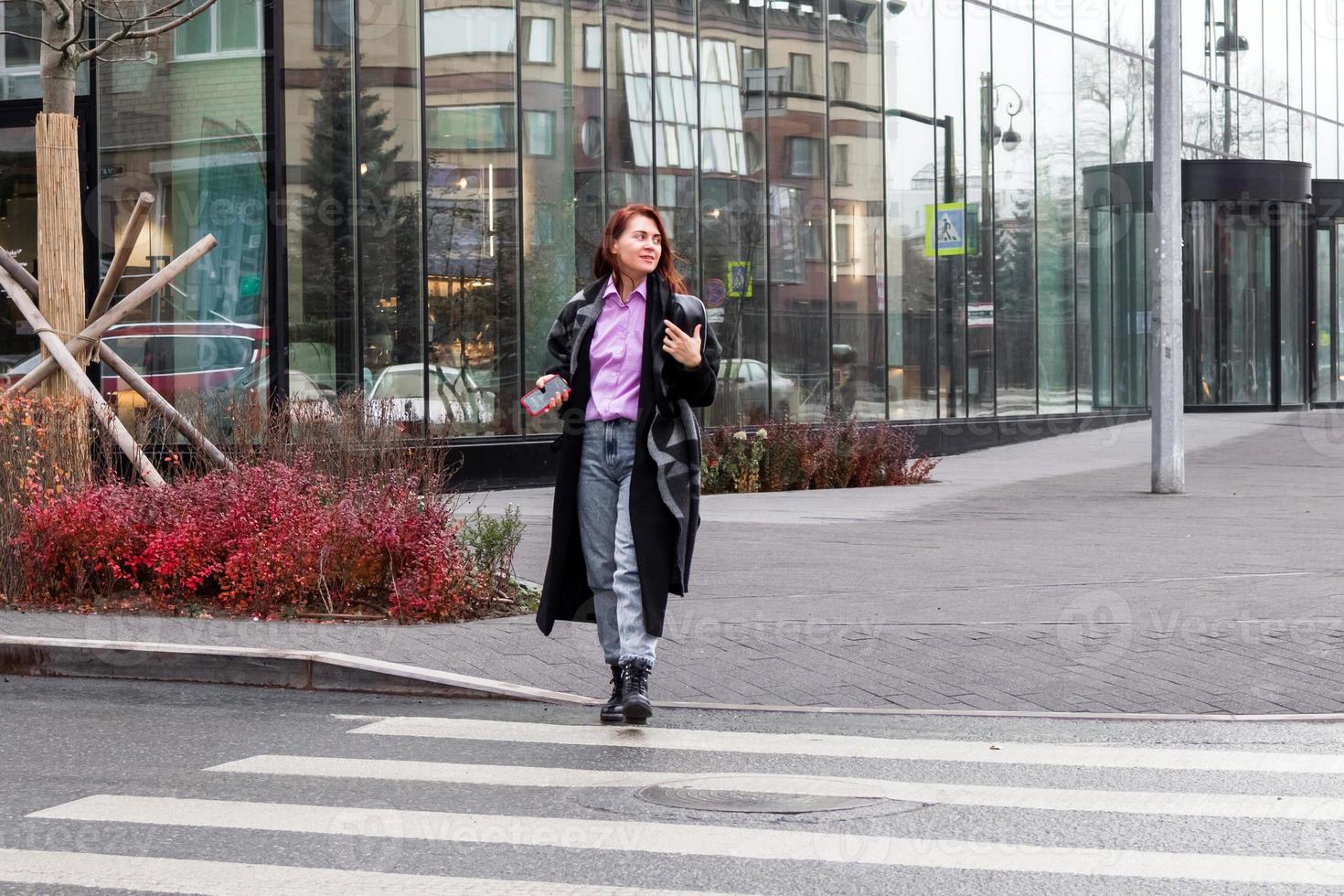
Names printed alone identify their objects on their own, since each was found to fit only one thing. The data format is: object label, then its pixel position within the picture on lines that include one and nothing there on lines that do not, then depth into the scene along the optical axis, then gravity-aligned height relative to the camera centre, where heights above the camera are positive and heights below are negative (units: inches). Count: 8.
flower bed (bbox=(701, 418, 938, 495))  761.0 -32.3
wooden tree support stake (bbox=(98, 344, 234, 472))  458.3 -4.0
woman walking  271.3 -9.0
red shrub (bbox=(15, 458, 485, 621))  377.7 -33.9
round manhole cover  216.8 -51.3
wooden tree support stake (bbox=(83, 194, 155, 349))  466.9 +36.9
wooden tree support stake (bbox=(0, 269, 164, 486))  441.4 -0.8
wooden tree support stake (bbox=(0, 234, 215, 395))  458.6 +20.3
